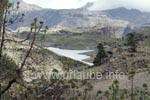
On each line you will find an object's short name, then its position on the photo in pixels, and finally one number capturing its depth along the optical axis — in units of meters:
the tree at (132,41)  150.01
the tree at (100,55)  147.88
